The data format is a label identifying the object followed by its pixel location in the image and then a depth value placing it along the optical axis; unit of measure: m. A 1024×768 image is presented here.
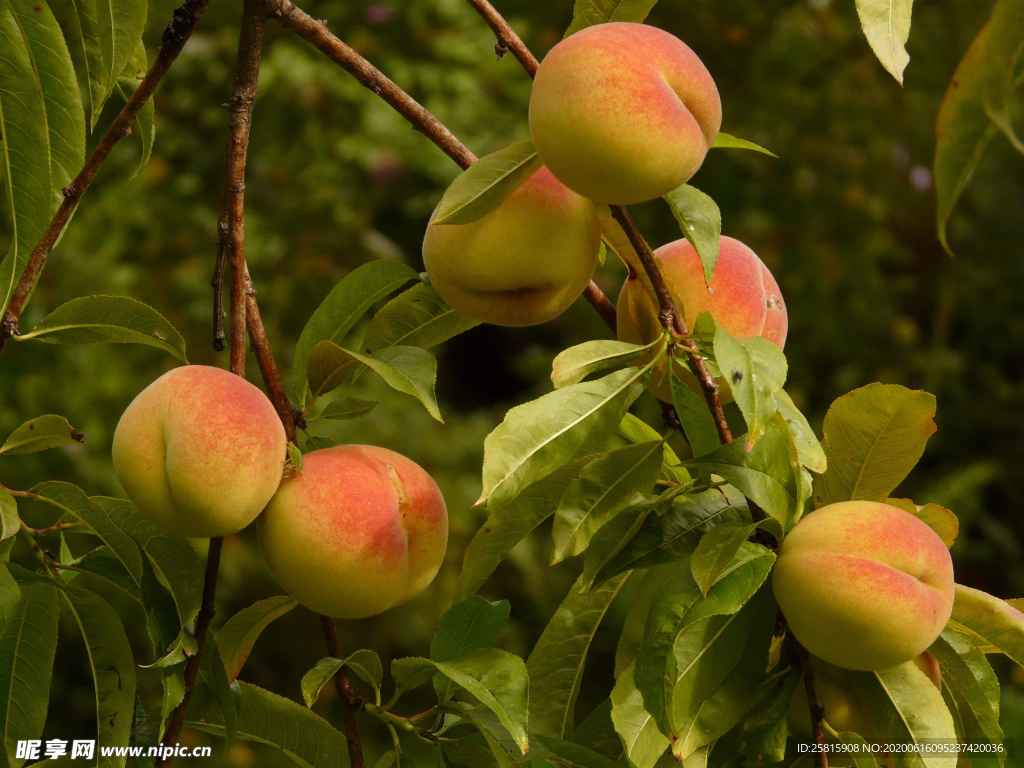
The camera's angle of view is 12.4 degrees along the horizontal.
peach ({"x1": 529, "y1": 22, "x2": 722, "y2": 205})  1.62
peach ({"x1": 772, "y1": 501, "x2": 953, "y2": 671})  1.64
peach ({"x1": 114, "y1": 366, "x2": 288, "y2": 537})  1.65
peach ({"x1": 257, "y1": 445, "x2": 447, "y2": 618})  1.67
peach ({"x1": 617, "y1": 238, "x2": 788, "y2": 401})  1.70
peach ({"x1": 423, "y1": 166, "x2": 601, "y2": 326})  1.66
